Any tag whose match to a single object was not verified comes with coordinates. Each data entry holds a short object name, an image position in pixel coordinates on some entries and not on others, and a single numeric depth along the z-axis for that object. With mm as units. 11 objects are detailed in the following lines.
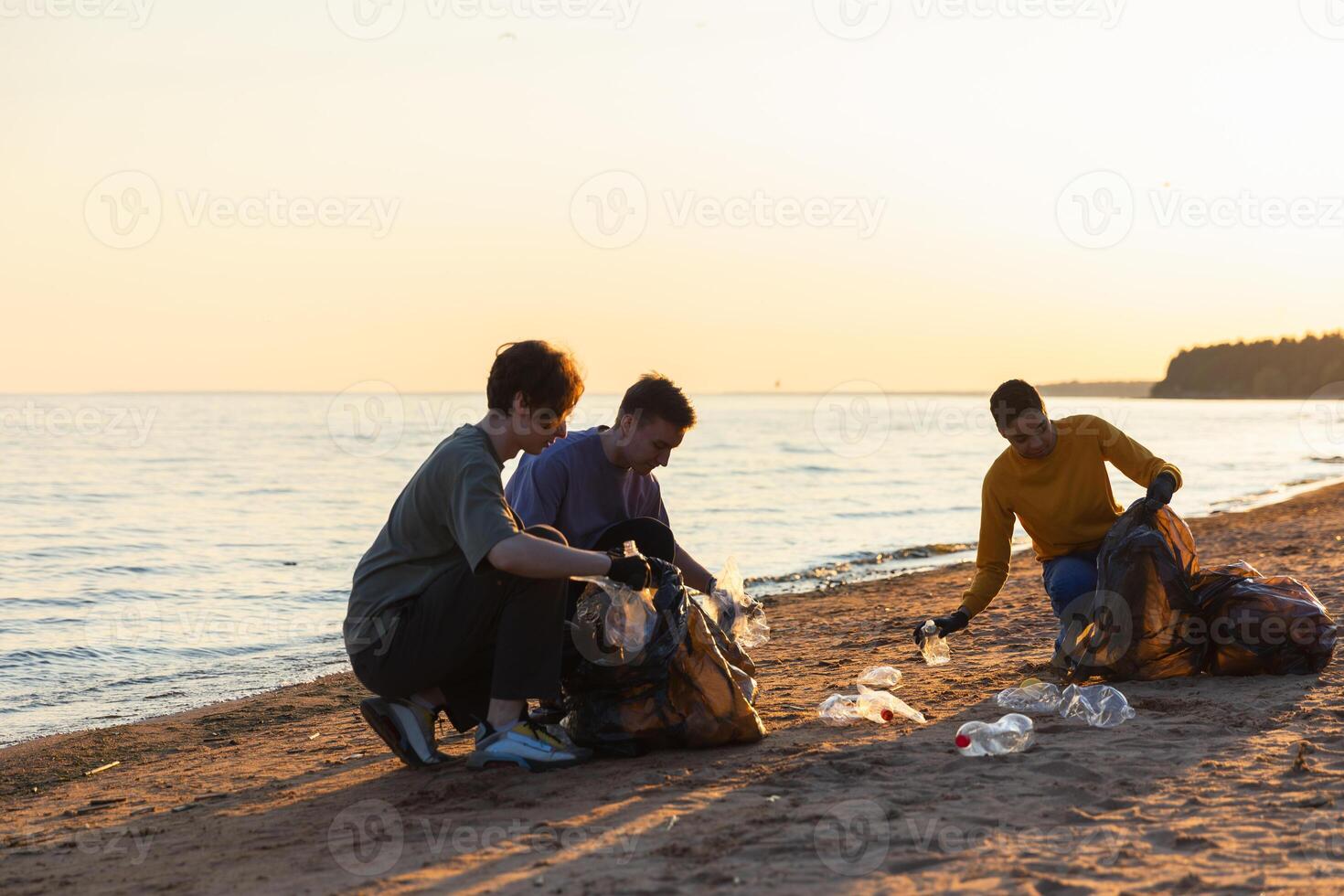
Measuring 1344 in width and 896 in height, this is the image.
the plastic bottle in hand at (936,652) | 5957
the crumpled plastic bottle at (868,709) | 4465
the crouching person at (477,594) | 3768
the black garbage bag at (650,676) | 3984
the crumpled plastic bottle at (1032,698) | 4551
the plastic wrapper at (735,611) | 4906
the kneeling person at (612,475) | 4516
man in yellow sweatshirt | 5121
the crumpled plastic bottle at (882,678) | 5312
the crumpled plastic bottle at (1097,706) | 4246
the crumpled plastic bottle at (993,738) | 3859
